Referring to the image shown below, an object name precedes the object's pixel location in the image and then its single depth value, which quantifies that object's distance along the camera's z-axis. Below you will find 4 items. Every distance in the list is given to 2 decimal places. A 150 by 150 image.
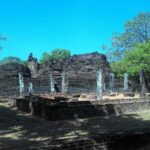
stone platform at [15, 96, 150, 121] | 7.54
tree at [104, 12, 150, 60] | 23.94
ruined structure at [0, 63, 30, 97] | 14.01
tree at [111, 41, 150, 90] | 14.45
